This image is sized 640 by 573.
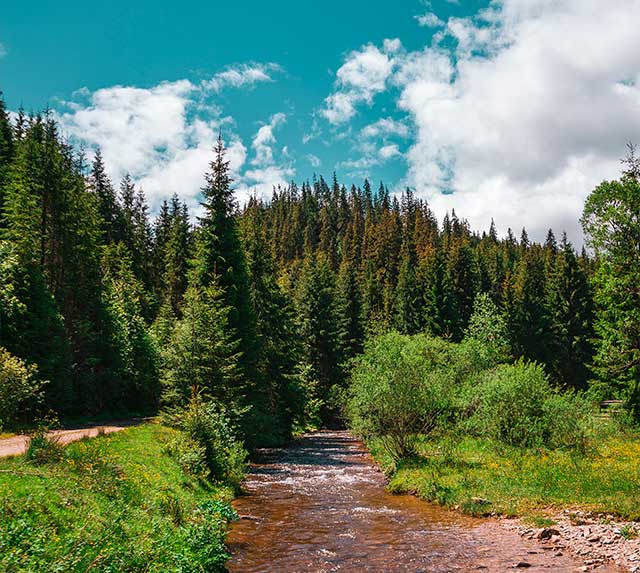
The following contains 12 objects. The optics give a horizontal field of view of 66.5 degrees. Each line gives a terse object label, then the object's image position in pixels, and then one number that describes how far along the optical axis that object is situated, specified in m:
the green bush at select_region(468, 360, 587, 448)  25.61
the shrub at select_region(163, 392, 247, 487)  22.14
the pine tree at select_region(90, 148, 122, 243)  78.38
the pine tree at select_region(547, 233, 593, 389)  66.56
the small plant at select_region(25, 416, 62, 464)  14.37
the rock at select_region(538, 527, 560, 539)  15.61
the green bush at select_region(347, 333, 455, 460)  26.30
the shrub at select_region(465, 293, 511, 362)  56.69
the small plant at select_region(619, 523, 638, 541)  14.38
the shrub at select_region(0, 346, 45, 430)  21.53
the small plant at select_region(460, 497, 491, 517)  19.02
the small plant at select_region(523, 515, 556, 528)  16.55
